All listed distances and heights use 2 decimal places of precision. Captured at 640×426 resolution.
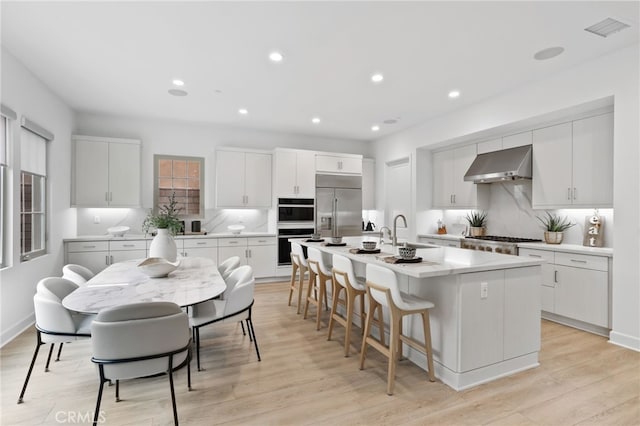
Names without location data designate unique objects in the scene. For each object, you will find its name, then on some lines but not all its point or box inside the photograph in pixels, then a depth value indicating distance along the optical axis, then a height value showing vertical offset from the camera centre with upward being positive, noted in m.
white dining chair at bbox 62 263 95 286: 2.98 -0.62
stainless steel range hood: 4.38 +0.66
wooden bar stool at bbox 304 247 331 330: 3.65 -0.68
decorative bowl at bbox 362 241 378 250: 3.38 -0.35
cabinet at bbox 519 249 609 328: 3.46 -0.84
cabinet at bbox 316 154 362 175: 6.58 +0.99
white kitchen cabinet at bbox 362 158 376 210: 7.31 +0.63
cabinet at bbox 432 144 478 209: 5.37 +0.57
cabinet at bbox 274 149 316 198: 6.23 +0.72
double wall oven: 6.21 -0.20
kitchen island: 2.41 -0.80
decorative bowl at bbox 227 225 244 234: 6.00 -0.33
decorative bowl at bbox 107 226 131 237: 5.29 -0.35
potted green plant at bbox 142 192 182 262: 3.20 -0.30
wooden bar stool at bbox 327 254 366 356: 2.99 -0.69
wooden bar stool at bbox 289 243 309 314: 4.23 -0.70
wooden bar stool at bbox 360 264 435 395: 2.36 -0.70
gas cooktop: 4.50 -0.39
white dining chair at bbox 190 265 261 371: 2.60 -0.84
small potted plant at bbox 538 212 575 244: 4.20 -0.20
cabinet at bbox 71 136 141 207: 5.16 +0.61
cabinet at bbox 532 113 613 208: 3.62 +0.59
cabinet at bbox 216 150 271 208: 5.99 +0.59
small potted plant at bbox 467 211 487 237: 5.36 -0.20
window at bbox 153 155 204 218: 5.88 +0.51
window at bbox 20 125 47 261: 3.66 +0.18
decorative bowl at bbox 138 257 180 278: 2.76 -0.50
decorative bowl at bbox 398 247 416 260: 2.69 -0.35
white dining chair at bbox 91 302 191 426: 1.74 -0.71
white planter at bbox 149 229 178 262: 3.19 -0.37
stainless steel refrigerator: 6.59 +0.12
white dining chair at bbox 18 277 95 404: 2.20 -0.79
